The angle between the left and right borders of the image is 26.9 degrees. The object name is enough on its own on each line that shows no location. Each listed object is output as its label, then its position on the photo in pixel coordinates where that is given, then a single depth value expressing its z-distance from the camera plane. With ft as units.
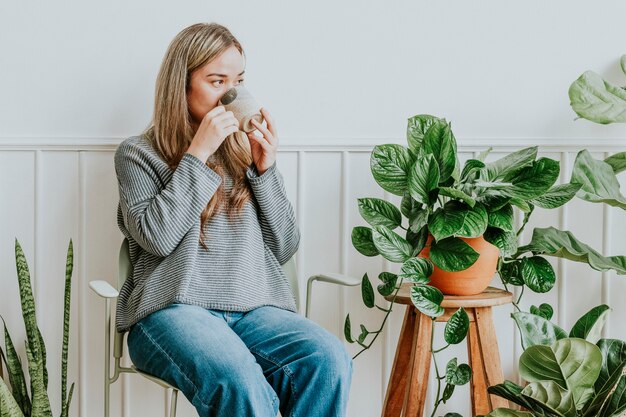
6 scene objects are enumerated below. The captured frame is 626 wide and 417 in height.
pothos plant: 9.06
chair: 9.44
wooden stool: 9.35
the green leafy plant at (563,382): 9.08
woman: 8.58
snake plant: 9.56
